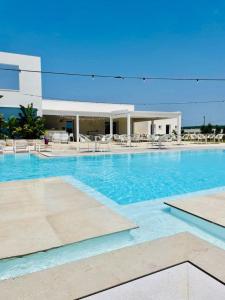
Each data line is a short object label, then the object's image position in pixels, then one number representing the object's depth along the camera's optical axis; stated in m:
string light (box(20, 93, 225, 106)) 23.78
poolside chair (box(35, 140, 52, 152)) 14.25
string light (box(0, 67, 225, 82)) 11.82
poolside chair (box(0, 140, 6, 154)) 13.09
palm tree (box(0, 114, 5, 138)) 17.20
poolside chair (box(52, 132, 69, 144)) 19.11
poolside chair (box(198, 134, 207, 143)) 23.98
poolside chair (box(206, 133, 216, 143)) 23.70
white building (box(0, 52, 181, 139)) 18.94
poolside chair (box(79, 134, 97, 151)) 18.54
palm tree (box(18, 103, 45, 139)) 18.12
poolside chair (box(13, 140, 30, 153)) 13.40
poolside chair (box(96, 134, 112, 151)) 14.41
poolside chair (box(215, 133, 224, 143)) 23.76
